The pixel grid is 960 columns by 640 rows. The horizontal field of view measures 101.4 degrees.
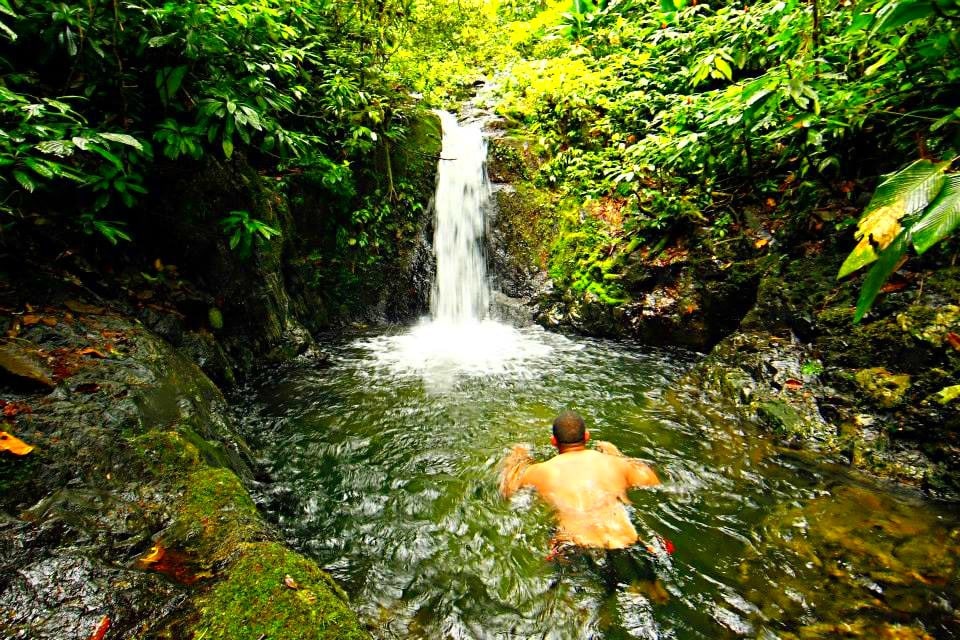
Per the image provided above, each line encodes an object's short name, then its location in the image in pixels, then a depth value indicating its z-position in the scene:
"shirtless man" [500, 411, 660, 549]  2.59
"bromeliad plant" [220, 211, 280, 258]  4.39
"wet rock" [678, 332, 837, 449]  3.72
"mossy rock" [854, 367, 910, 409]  3.31
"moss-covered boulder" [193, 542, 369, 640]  1.40
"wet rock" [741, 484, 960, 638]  2.08
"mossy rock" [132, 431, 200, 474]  2.23
